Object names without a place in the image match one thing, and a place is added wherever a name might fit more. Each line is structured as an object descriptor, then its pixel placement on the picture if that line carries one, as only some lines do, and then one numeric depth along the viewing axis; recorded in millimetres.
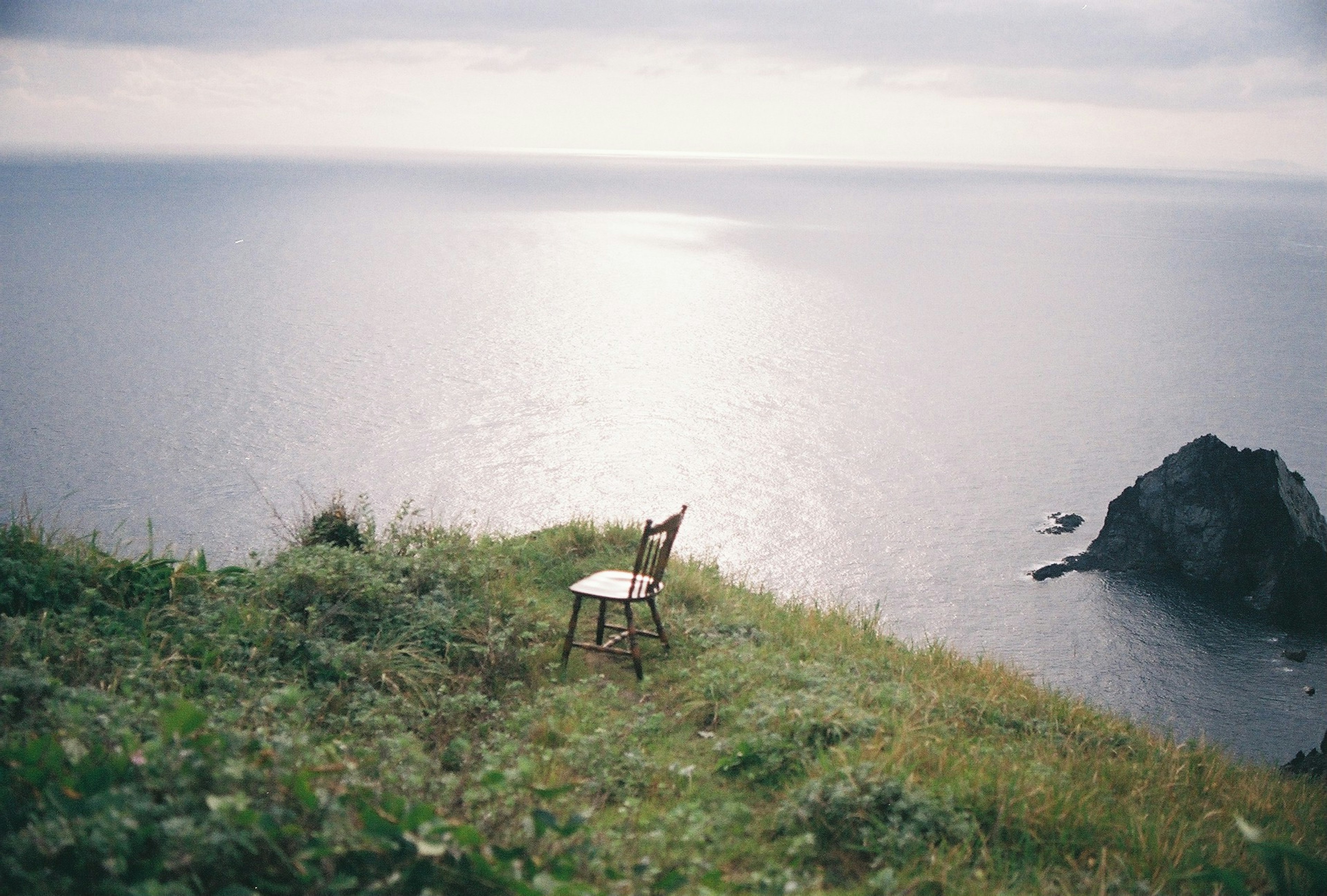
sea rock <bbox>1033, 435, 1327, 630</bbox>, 37125
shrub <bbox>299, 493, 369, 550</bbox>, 9766
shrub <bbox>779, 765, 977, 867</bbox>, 4477
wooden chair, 6918
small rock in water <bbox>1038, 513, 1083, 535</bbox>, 45156
